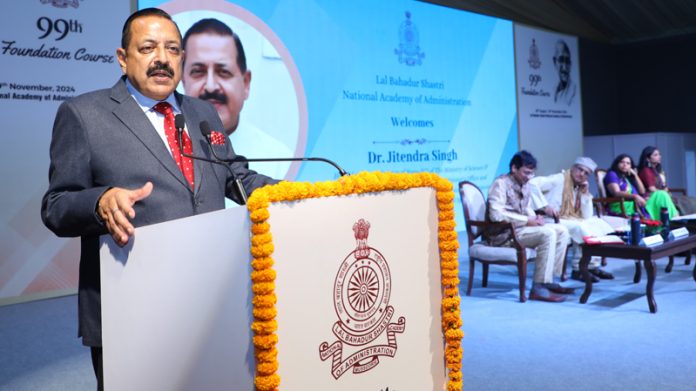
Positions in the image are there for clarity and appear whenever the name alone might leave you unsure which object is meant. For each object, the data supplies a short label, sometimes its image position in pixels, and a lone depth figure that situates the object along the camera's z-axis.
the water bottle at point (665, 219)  5.14
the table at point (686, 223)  5.40
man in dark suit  1.27
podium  1.06
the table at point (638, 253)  4.29
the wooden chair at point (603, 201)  6.29
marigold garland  1.08
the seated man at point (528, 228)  4.82
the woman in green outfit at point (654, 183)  6.52
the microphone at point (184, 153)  1.28
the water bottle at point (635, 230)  4.45
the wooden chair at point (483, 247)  4.77
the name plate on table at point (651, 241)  4.39
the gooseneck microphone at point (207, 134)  1.35
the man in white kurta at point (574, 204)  5.45
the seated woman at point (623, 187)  6.36
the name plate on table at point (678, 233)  4.73
